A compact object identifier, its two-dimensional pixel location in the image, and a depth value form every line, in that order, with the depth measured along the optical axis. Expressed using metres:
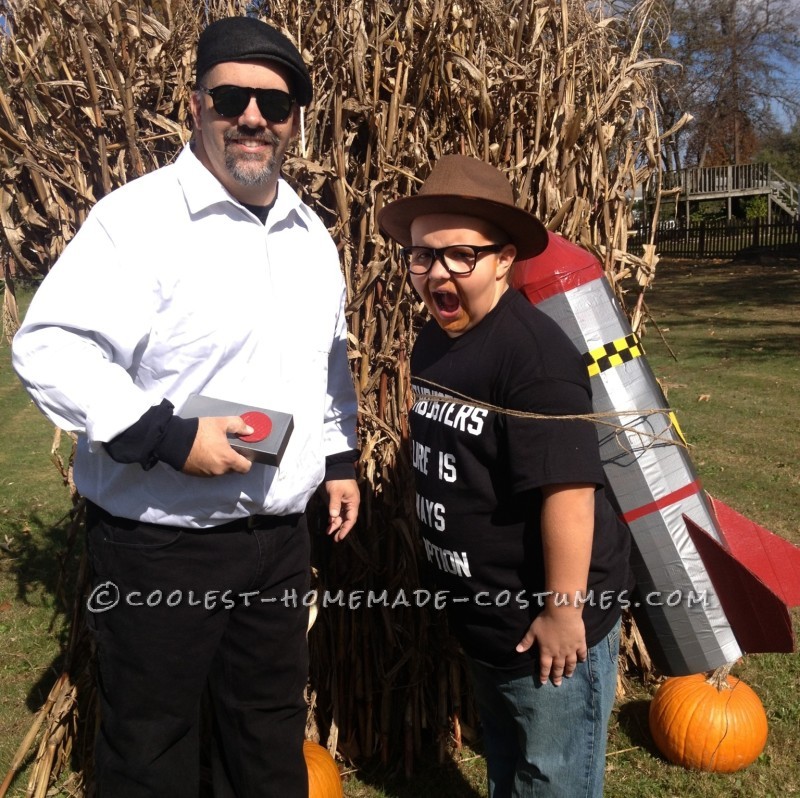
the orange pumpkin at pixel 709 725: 3.35
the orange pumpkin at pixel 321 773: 3.00
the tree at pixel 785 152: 42.22
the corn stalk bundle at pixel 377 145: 2.92
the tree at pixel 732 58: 33.19
